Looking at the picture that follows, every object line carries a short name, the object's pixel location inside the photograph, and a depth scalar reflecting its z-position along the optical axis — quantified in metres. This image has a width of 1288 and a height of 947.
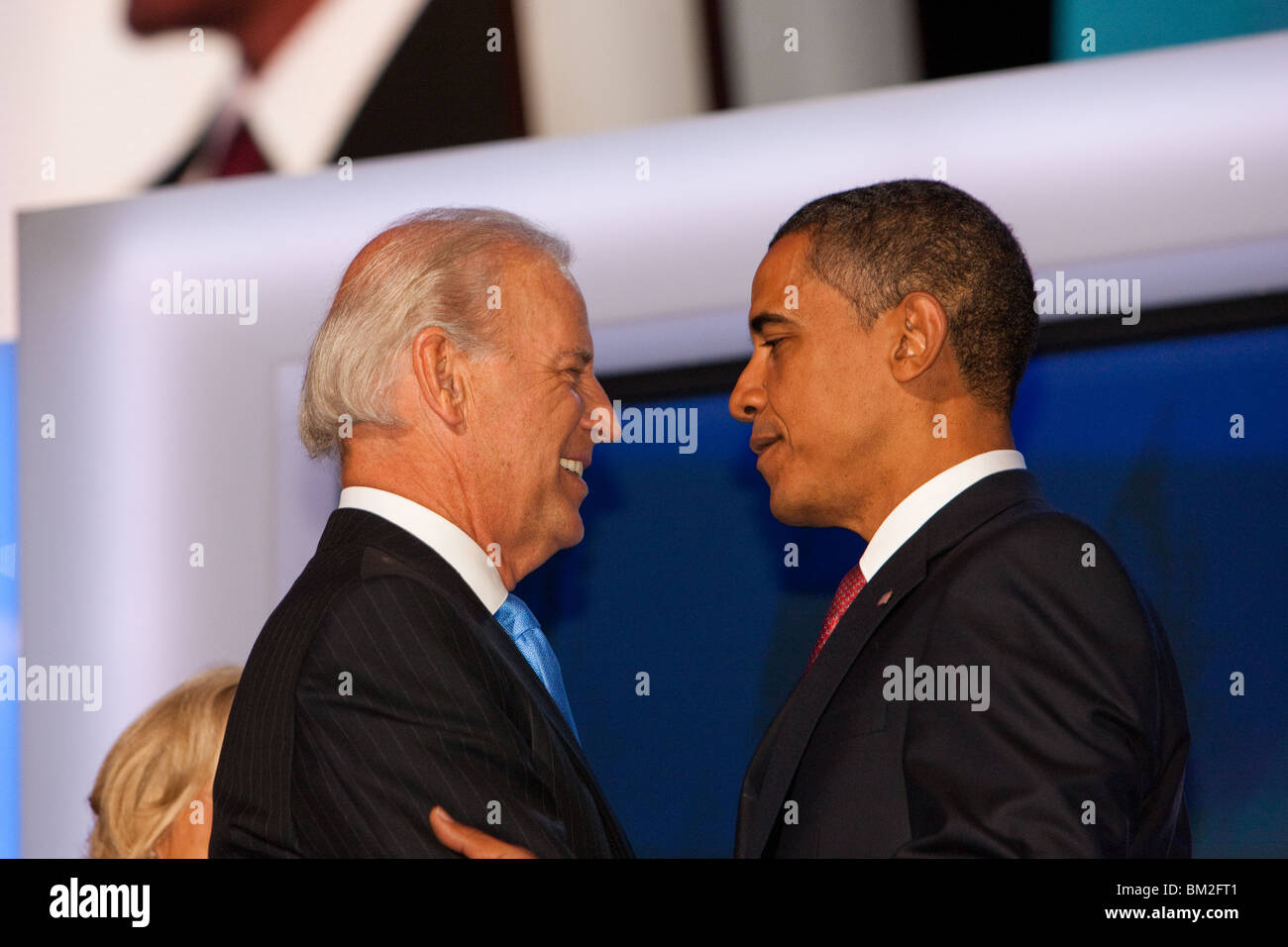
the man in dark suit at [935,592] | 2.04
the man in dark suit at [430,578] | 2.23
